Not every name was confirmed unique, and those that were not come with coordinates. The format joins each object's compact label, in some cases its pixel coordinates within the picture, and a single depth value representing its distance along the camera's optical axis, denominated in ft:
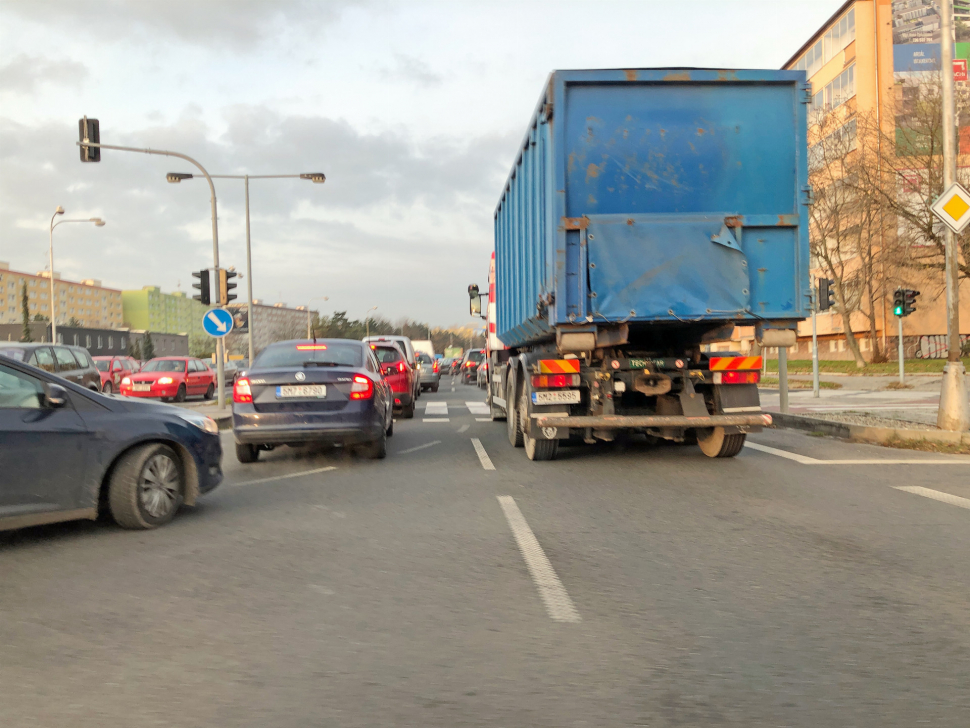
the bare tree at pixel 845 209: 100.78
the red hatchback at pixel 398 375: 54.34
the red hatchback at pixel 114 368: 88.81
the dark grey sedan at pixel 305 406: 29.35
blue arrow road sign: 57.00
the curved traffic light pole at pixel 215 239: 60.59
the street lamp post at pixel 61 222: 126.11
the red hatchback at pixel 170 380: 75.82
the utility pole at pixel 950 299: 35.04
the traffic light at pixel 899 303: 72.93
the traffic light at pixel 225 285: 61.82
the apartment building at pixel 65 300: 383.24
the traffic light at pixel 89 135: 57.06
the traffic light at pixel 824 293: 58.08
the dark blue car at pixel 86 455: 17.39
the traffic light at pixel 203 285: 61.26
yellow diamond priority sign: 36.29
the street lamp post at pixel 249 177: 71.82
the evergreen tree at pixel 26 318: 198.24
